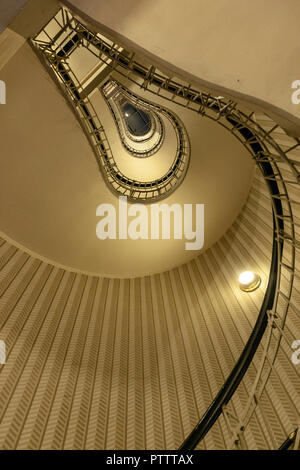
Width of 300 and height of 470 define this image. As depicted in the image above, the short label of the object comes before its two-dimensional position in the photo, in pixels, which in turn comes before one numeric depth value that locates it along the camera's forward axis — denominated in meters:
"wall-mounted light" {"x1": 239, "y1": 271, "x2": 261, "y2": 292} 5.18
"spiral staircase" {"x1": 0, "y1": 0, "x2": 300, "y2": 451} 3.40
